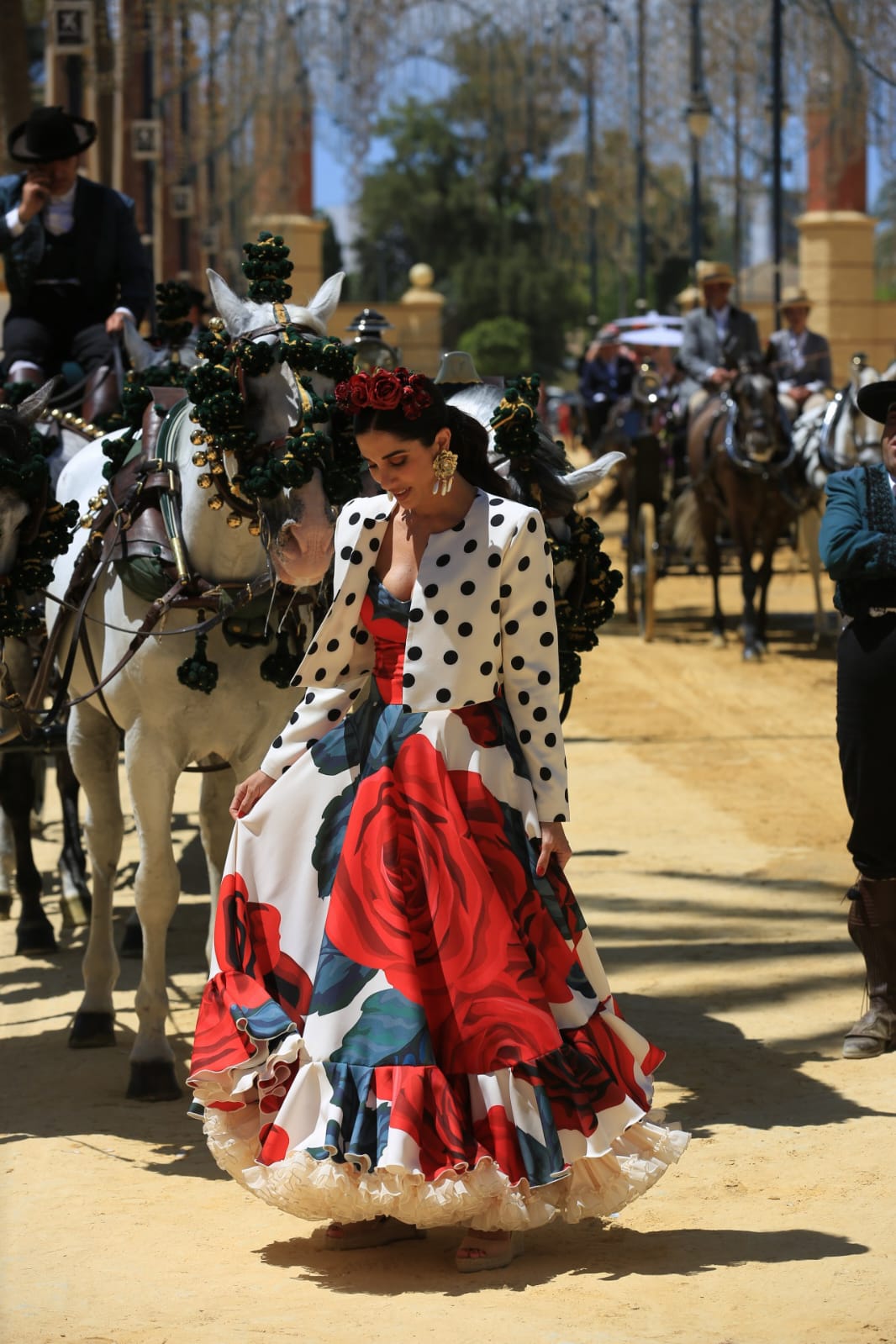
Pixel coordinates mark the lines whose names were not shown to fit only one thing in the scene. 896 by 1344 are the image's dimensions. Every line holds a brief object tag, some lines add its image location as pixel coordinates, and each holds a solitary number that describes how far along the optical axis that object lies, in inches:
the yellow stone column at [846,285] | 1625.2
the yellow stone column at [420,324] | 1729.8
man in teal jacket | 267.3
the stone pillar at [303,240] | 1760.6
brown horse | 709.9
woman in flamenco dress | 191.0
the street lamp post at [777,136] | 1090.1
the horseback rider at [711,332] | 772.6
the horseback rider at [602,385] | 948.0
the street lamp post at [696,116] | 1205.1
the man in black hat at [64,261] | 363.9
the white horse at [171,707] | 262.1
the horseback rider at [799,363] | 808.9
